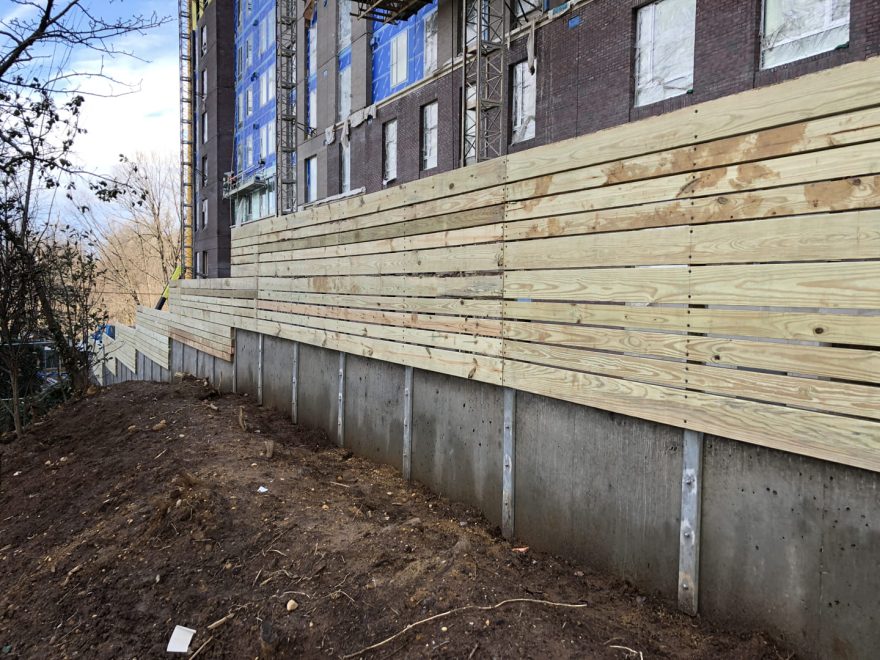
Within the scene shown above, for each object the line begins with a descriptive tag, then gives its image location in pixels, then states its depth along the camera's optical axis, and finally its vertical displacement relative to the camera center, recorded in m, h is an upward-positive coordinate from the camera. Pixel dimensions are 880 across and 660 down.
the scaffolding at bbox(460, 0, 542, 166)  14.68 +6.20
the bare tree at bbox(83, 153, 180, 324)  36.72 +3.36
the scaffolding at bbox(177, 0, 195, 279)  38.73 +10.35
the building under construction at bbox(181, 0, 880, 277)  10.13 +5.94
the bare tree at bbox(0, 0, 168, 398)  6.63 +1.10
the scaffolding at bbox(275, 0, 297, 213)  25.34 +9.07
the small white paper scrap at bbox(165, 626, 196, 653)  3.41 -2.07
